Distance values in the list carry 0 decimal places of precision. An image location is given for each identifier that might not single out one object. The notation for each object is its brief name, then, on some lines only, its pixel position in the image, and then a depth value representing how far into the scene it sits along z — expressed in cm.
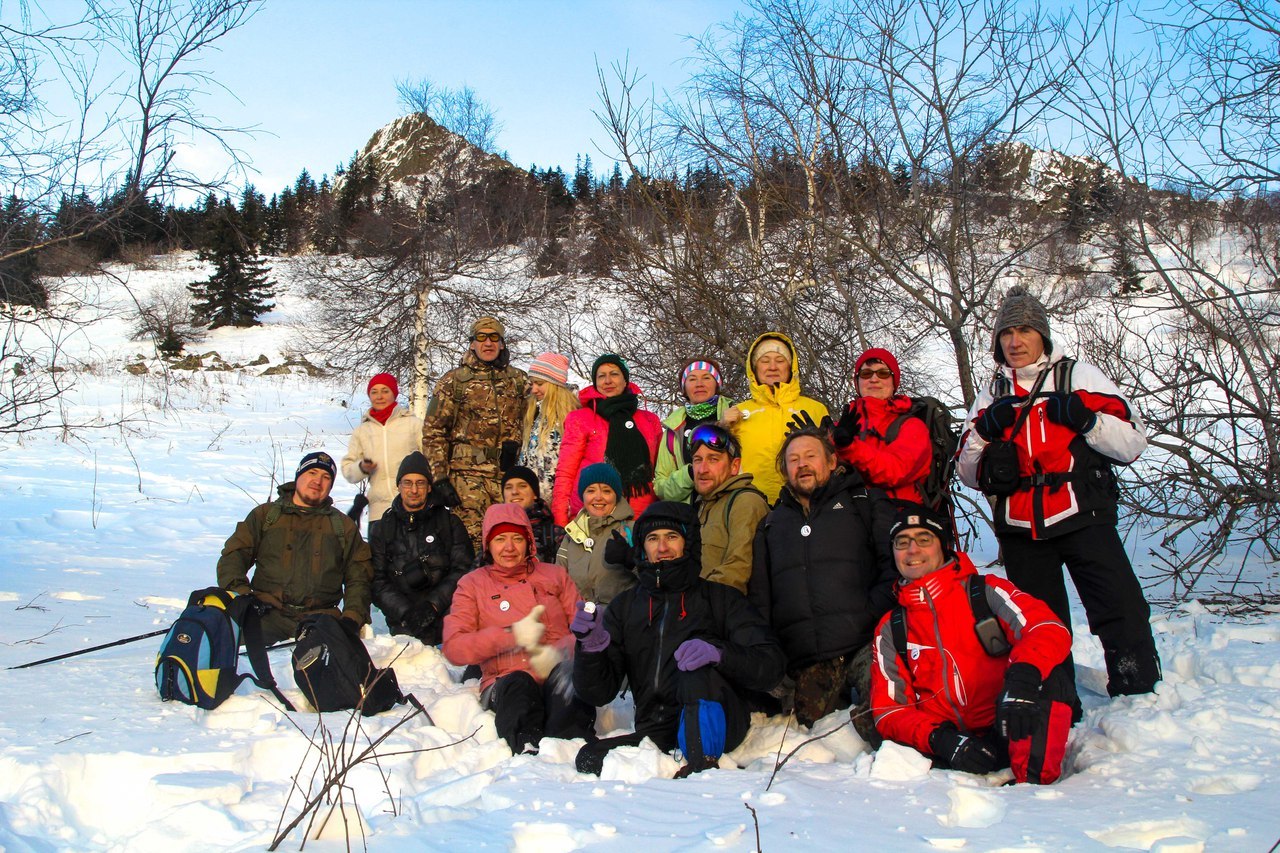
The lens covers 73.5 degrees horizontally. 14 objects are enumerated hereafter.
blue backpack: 358
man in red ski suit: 286
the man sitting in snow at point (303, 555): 473
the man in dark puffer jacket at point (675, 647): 341
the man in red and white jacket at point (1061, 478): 351
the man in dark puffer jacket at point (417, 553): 507
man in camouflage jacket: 589
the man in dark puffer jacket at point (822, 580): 372
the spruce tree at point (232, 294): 2834
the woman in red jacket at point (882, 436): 404
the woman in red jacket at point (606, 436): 541
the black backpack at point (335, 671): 381
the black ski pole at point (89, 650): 399
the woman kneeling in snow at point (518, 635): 374
